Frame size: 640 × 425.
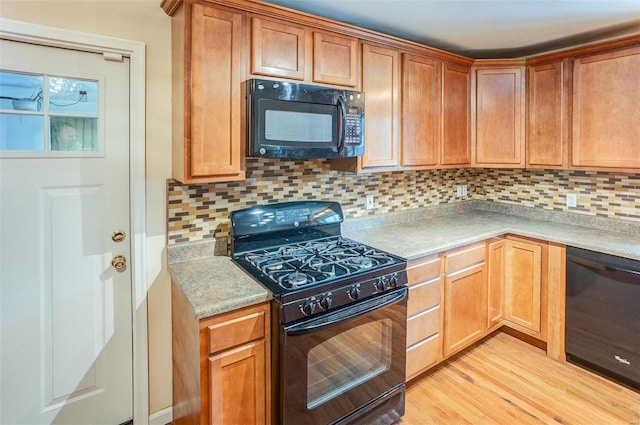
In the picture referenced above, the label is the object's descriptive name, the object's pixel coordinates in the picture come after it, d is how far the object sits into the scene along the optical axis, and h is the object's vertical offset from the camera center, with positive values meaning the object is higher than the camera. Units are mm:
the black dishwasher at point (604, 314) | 2209 -699
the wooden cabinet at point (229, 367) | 1458 -672
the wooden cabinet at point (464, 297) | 2408 -641
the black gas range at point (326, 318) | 1564 -520
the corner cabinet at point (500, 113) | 2889 +718
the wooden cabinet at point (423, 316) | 2184 -689
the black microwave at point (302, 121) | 1801 +438
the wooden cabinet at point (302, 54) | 1847 +809
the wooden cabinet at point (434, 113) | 2525 +661
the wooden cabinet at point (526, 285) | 2625 -602
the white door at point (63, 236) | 1632 -151
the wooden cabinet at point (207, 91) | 1683 +535
